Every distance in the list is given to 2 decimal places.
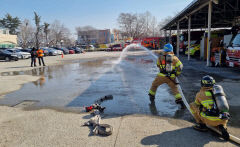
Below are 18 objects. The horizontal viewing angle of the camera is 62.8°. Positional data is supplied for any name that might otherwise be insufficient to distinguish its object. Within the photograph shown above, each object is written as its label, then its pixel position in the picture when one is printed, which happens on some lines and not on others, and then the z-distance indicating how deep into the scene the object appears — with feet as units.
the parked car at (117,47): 140.26
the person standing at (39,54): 56.29
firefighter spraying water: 16.96
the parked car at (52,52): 112.82
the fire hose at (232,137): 10.82
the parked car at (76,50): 136.99
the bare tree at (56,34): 236.84
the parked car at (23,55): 84.72
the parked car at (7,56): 78.07
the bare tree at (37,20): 200.54
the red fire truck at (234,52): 29.85
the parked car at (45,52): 110.61
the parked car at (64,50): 126.41
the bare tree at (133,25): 224.94
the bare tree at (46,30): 217.36
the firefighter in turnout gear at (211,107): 10.66
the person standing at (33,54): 53.85
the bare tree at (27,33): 208.72
